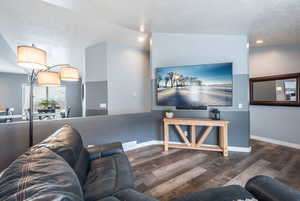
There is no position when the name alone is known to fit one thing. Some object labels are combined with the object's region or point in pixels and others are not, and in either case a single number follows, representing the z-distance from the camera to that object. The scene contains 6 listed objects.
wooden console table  2.99
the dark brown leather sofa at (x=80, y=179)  0.57
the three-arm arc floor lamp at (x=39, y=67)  1.60
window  7.82
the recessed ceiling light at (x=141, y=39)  3.75
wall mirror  3.54
